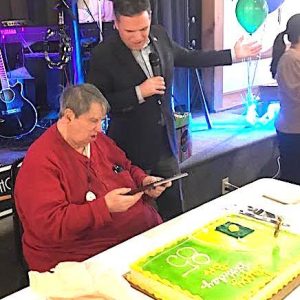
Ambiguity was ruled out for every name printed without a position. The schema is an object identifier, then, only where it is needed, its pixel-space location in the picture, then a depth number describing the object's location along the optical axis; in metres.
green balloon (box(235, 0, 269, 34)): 3.12
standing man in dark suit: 1.94
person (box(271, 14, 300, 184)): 2.71
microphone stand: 3.25
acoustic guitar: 3.19
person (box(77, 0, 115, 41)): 3.41
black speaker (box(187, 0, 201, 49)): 3.95
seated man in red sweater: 1.49
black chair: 1.69
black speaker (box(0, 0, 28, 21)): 3.39
